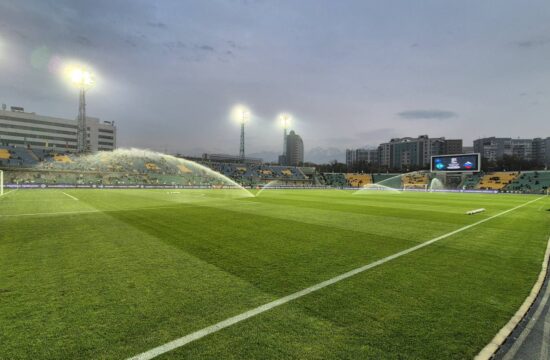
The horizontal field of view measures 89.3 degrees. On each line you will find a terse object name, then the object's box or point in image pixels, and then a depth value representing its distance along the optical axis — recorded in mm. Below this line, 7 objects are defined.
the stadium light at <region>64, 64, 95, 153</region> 50406
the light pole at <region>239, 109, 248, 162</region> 71812
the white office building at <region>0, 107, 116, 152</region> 97500
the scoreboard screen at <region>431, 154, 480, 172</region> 67512
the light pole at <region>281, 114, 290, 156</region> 80938
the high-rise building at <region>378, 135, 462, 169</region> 193500
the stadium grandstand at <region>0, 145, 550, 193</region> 65125
